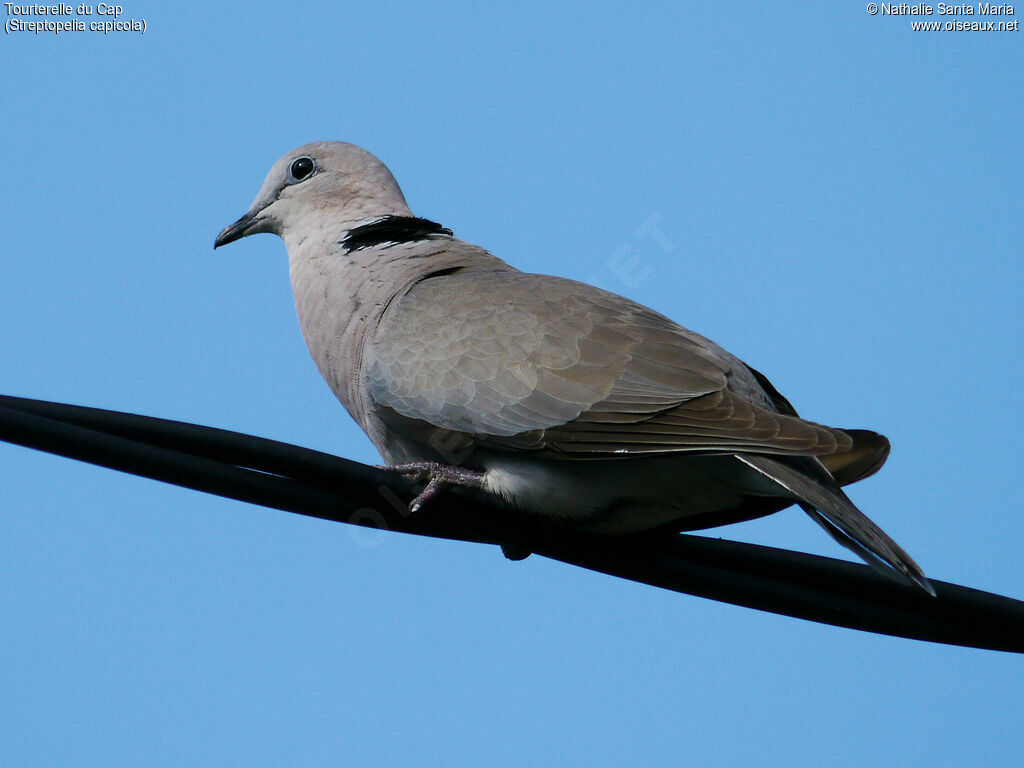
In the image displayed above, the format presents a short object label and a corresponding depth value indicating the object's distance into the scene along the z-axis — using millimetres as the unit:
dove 6586
